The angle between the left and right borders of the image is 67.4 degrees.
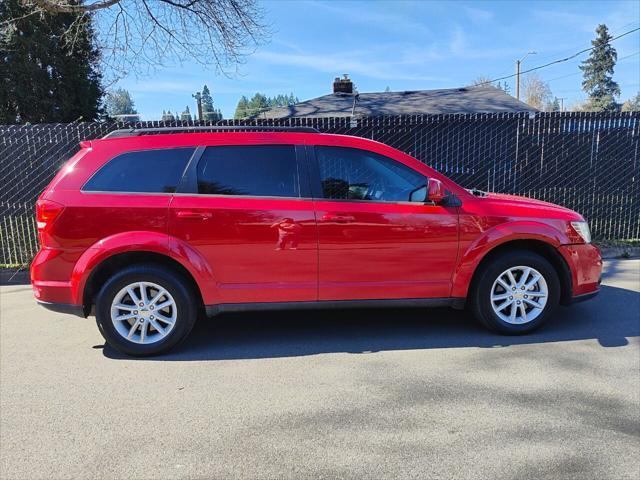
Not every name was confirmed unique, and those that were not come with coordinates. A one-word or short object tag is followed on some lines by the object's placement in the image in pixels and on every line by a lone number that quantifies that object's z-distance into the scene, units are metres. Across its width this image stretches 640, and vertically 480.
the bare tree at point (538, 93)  79.81
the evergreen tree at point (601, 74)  69.50
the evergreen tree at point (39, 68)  14.78
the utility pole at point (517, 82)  44.74
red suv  4.08
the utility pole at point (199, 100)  24.16
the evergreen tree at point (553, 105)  76.43
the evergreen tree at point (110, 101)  19.66
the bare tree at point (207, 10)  11.19
